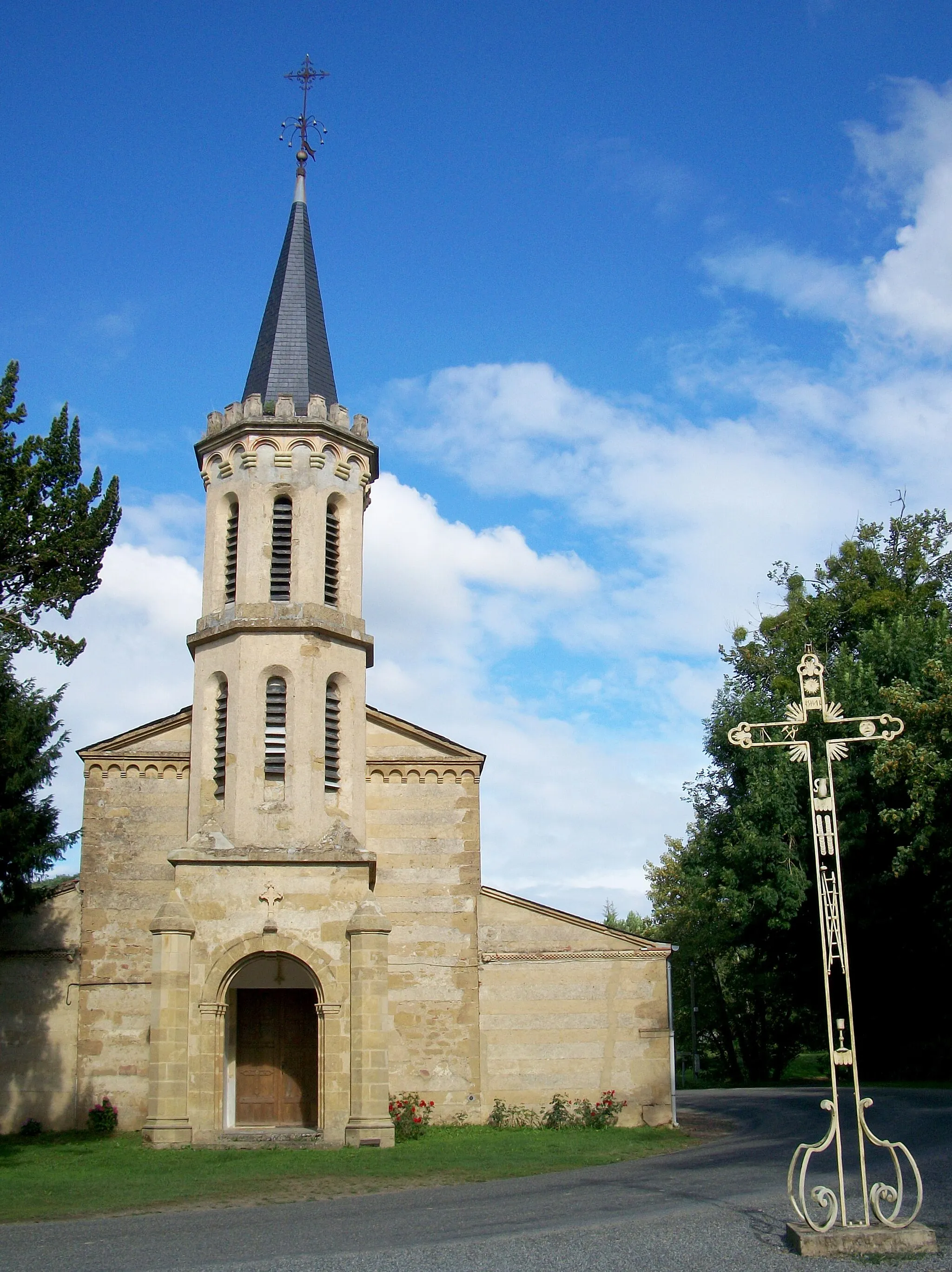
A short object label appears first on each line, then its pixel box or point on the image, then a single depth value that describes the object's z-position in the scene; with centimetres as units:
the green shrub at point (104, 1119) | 2294
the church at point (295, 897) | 2152
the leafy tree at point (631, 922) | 6888
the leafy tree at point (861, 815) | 2697
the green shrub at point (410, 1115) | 2170
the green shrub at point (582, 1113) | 2366
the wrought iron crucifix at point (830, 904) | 1002
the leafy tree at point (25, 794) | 2203
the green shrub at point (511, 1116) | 2358
